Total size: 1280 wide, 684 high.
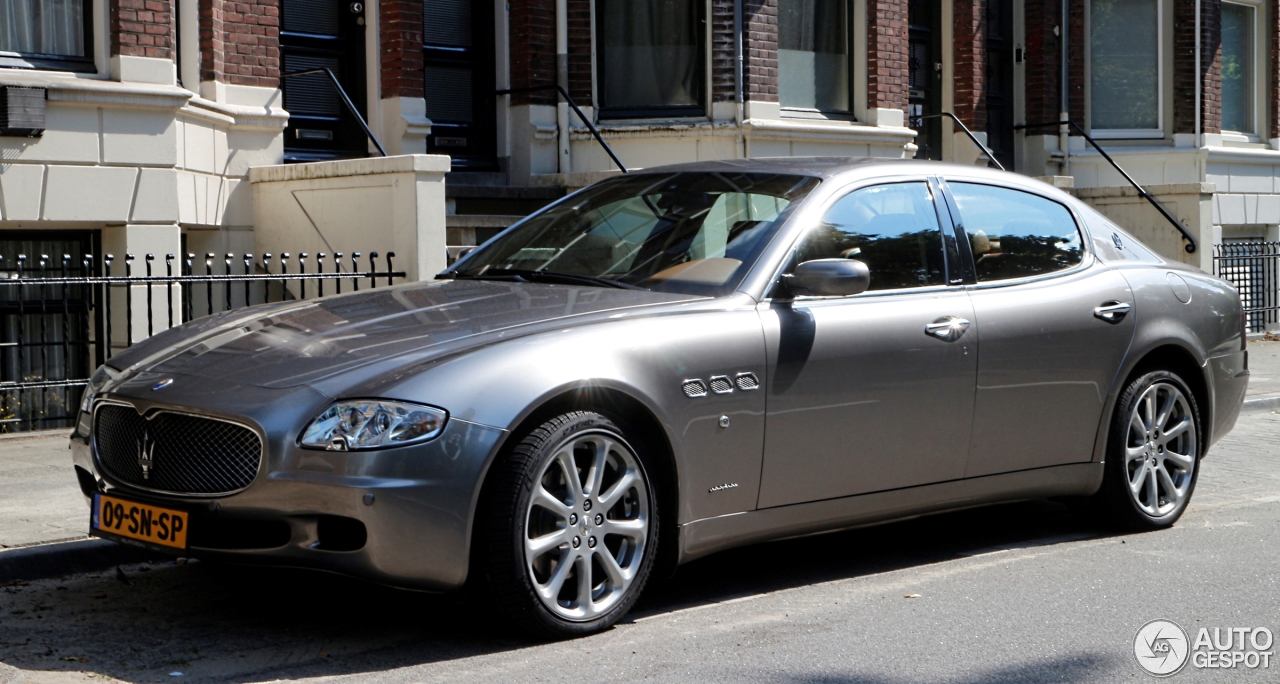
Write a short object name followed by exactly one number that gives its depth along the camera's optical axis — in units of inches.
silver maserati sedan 172.2
